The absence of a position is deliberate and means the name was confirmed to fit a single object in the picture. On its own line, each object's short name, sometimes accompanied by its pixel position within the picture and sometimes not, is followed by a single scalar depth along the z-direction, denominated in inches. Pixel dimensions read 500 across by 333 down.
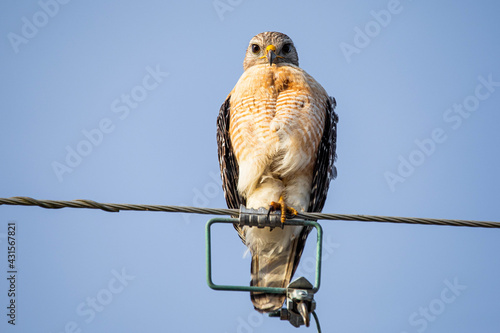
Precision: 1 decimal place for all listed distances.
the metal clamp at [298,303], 415.2
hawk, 589.6
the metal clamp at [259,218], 475.2
